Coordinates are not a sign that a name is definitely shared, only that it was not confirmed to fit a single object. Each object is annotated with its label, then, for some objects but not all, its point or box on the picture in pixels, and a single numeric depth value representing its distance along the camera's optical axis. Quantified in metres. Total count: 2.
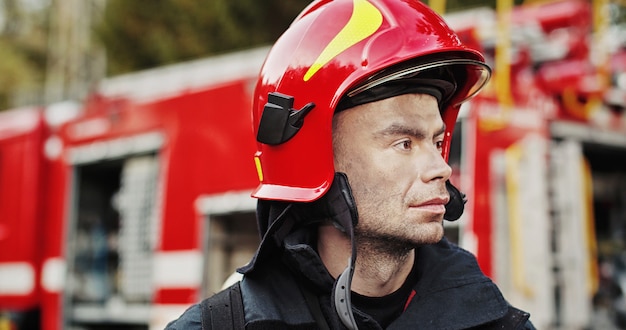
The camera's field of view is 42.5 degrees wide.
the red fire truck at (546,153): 3.86
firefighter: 1.74
